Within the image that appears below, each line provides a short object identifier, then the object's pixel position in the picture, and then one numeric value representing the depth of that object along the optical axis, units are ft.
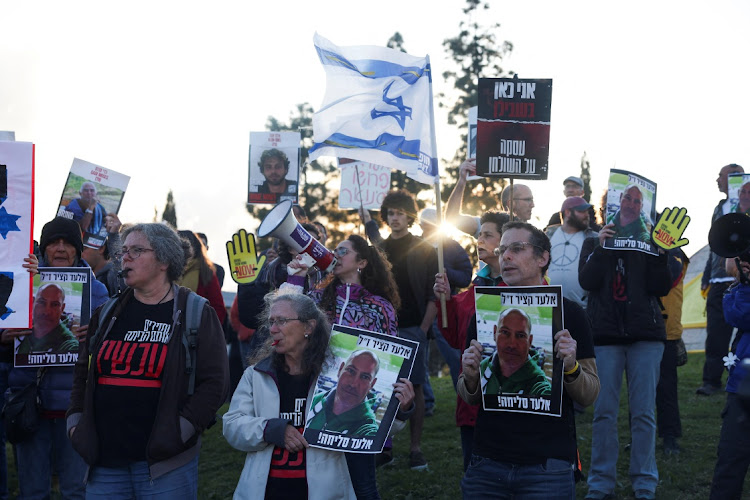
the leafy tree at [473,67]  115.55
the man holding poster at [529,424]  13.05
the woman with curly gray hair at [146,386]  14.48
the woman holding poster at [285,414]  14.17
